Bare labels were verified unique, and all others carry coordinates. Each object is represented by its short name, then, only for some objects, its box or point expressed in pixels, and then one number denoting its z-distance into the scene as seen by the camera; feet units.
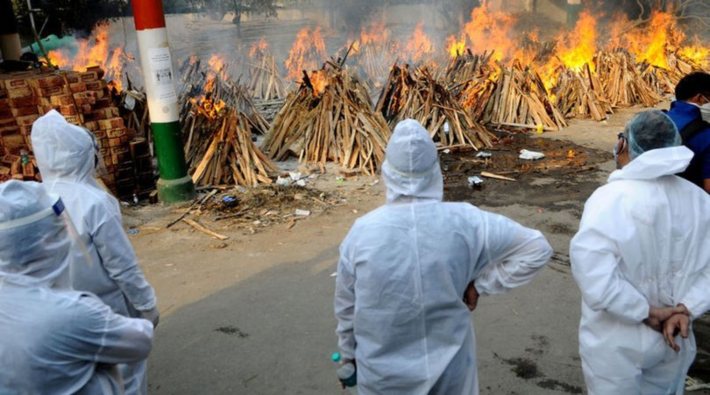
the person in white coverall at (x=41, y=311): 6.45
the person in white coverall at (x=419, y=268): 7.80
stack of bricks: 22.58
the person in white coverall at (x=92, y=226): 10.16
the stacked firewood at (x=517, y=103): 37.81
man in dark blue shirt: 12.05
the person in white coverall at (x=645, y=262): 8.21
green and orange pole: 22.29
